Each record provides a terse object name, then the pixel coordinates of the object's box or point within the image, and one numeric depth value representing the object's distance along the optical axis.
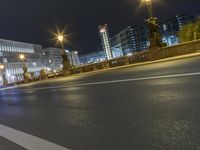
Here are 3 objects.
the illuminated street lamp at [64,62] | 20.21
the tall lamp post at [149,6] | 13.34
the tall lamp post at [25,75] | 28.49
